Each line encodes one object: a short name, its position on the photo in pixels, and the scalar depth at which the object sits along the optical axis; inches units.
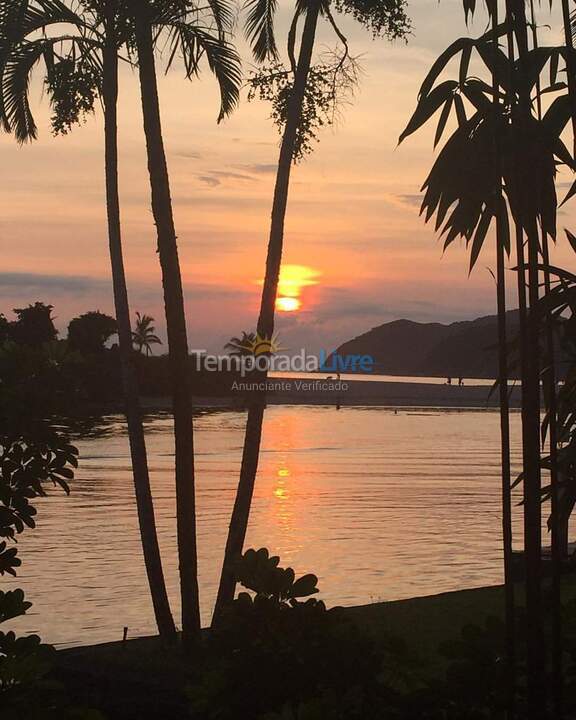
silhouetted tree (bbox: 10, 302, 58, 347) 4510.3
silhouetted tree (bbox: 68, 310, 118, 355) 5020.9
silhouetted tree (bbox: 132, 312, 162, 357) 7327.8
